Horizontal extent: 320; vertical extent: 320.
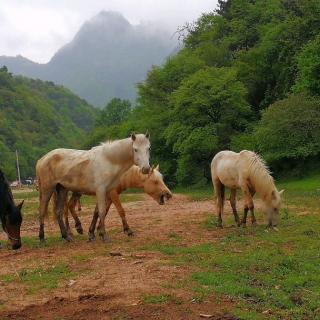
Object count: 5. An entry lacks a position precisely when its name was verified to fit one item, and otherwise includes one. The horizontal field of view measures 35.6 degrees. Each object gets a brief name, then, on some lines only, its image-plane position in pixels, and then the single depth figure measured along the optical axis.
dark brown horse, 9.98
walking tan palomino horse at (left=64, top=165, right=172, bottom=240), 11.99
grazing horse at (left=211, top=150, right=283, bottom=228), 12.35
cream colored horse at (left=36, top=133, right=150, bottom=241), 10.89
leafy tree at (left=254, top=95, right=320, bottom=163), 33.69
